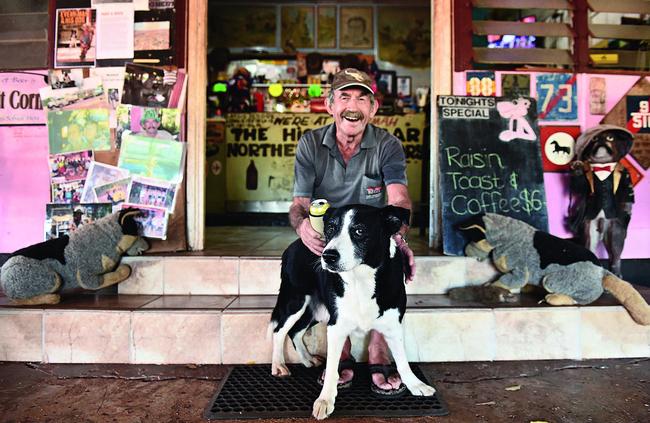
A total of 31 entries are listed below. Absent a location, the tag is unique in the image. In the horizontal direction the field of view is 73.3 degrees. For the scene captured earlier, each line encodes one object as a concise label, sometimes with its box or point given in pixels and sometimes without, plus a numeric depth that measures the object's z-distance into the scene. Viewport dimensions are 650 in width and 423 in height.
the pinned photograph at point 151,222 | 3.14
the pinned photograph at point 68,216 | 3.15
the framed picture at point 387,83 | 6.69
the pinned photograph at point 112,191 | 3.16
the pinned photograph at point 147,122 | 3.20
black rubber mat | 1.81
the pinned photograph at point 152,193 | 3.15
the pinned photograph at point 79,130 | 3.21
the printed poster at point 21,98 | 3.30
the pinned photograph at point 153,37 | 3.25
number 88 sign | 3.32
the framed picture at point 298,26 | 6.77
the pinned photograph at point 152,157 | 3.17
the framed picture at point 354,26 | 6.77
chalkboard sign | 3.12
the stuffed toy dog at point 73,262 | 2.46
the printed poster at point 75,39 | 3.26
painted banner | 5.67
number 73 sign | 3.36
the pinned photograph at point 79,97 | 3.22
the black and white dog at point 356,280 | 1.68
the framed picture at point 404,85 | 6.75
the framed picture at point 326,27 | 6.75
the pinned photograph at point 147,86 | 3.21
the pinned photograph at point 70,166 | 3.21
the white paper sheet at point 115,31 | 3.24
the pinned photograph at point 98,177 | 3.16
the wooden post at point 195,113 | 3.25
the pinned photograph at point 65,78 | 3.25
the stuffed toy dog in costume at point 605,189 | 3.02
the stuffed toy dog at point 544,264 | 2.48
